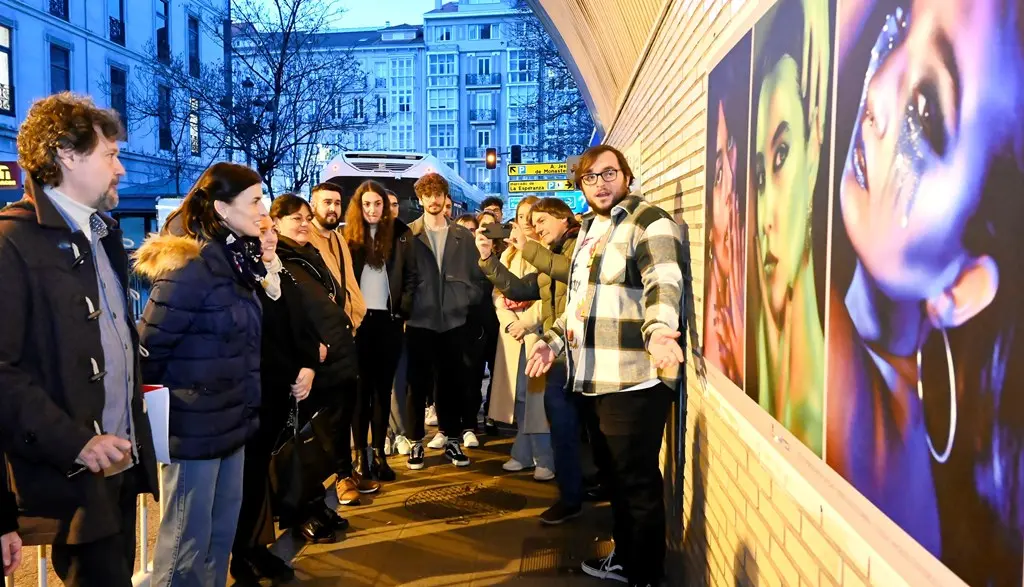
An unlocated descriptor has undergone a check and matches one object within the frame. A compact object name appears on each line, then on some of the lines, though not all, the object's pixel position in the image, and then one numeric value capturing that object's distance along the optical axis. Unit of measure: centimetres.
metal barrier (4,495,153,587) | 387
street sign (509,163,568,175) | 1842
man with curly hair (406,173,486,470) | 610
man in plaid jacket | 336
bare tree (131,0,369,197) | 2070
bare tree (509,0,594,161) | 2761
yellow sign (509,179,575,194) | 1738
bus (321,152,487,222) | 1488
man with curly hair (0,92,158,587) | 213
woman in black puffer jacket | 300
